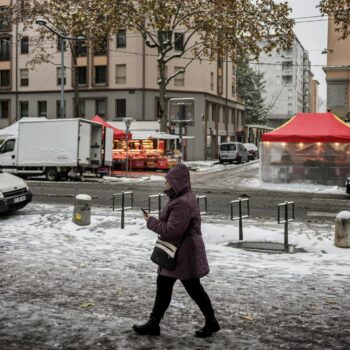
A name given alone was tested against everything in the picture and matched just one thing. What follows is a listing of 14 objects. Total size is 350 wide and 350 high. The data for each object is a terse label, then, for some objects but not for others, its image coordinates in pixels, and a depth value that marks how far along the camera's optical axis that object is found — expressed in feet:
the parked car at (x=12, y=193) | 40.85
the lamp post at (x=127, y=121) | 89.11
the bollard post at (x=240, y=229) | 34.57
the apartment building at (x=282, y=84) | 366.84
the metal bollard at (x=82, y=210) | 38.91
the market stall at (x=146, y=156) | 109.50
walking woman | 15.79
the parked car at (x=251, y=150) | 170.30
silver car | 144.66
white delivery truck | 83.20
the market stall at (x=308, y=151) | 74.18
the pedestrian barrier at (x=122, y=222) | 37.60
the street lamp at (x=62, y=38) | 97.45
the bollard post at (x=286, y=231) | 32.55
